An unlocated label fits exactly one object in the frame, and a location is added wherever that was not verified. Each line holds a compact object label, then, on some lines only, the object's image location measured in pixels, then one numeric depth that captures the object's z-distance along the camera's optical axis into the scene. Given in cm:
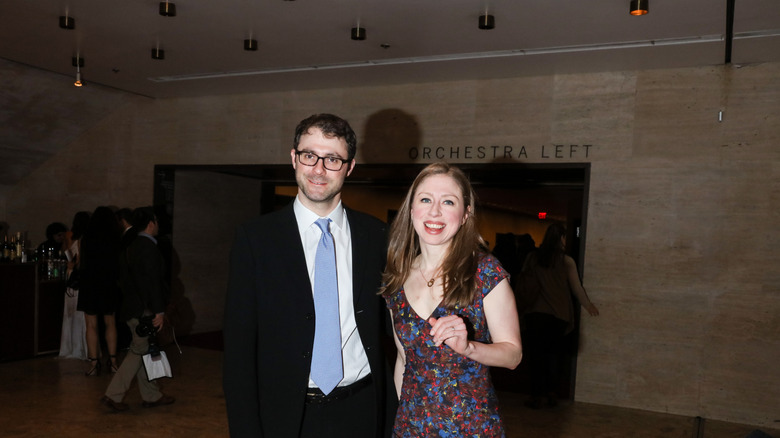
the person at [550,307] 616
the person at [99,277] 673
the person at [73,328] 748
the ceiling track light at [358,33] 550
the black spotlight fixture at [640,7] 449
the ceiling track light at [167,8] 504
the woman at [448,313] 219
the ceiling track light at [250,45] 601
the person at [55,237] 886
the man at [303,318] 227
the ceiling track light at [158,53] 653
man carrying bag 559
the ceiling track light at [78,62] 698
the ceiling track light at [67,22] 554
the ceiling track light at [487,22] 500
